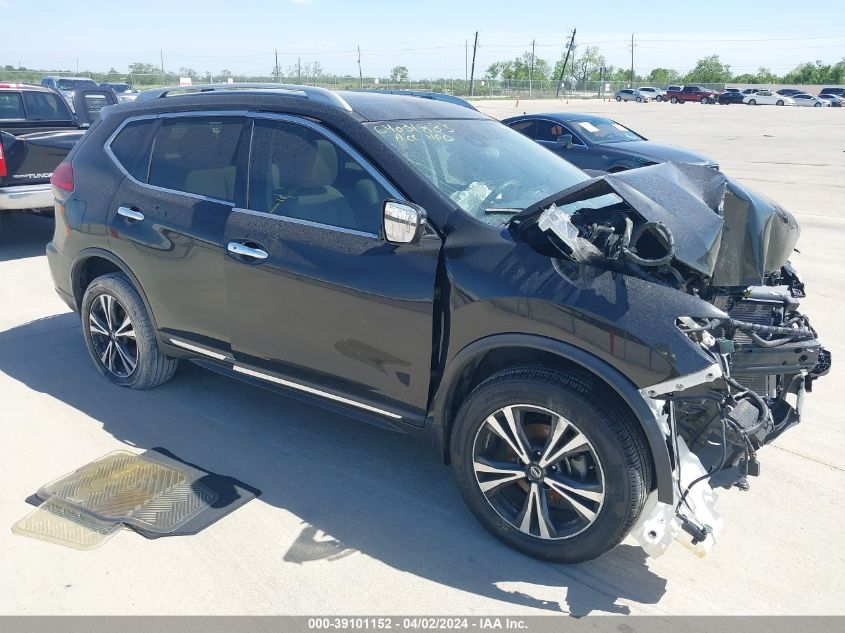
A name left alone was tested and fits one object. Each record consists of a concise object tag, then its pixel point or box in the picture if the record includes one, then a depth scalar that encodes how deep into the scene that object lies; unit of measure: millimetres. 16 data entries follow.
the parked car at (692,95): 62719
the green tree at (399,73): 90062
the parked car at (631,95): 68062
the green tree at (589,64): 128625
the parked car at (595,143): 11734
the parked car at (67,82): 27841
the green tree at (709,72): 101812
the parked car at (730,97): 61969
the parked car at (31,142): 8469
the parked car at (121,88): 29598
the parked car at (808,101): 59344
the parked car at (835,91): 61056
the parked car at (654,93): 68875
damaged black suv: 2801
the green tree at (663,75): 109938
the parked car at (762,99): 61969
